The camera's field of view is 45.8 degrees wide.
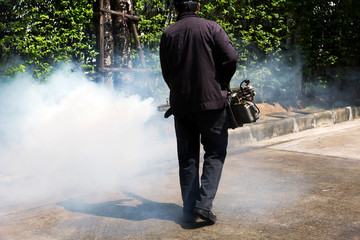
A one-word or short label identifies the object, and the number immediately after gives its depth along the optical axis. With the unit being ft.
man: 10.30
